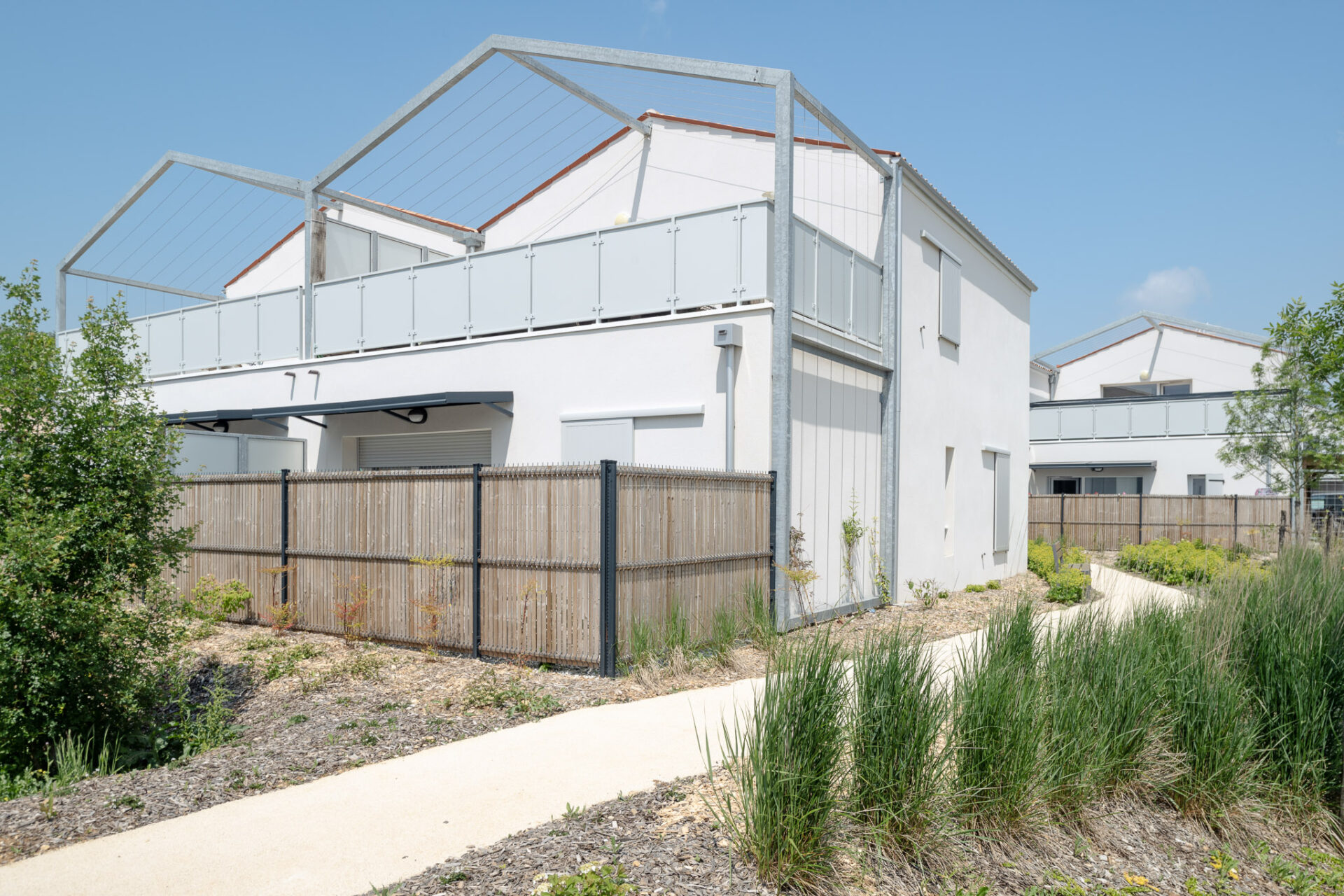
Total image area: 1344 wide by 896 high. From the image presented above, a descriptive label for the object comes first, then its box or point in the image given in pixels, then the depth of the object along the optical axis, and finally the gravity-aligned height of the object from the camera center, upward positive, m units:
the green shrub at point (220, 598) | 11.38 -1.94
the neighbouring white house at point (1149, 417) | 28.53 +0.98
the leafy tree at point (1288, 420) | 16.89 +0.72
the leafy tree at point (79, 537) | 6.83 -0.75
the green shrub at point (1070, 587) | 14.20 -2.11
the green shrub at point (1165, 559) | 17.41 -2.22
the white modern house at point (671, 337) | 11.30 +1.55
